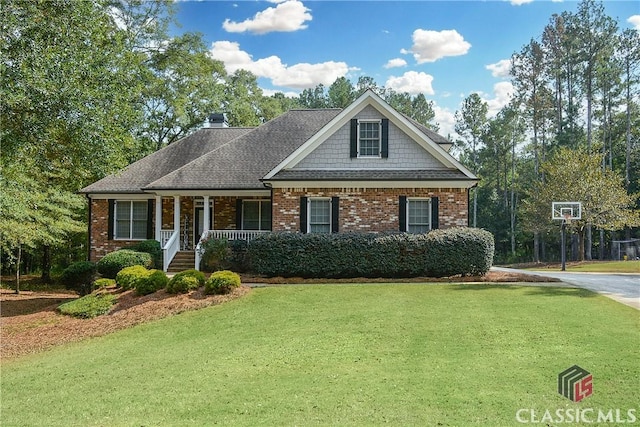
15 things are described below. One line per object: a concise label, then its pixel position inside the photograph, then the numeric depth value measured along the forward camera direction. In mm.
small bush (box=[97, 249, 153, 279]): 17891
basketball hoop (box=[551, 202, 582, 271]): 21219
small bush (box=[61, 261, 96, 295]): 19438
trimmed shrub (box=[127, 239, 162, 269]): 19094
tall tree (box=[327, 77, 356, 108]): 60219
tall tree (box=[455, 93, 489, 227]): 56969
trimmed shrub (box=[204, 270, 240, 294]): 13711
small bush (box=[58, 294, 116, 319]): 13888
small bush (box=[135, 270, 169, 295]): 14688
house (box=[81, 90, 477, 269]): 17422
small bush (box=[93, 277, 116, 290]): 16656
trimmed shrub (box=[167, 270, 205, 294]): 14016
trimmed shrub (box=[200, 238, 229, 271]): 17625
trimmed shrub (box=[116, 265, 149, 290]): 15578
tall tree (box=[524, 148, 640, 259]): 31297
